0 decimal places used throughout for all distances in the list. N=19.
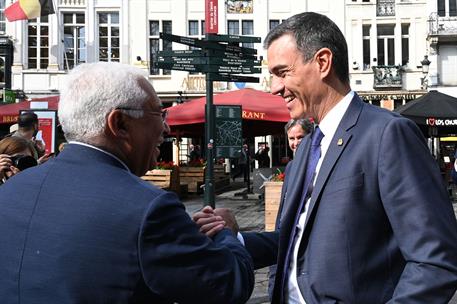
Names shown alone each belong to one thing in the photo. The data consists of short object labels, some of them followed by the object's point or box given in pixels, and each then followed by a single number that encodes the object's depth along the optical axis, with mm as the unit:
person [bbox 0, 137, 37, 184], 3795
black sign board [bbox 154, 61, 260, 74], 8352
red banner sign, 8930
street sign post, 8344
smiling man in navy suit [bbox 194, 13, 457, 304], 1547
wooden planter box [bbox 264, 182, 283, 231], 8789
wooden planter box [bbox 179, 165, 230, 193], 15977
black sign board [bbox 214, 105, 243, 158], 9742
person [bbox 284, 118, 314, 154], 4488
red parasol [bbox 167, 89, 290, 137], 11812
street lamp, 27703
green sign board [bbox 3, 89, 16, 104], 26516
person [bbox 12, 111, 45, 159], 5062
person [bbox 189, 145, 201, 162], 22709
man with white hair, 1403
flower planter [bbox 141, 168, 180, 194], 13930
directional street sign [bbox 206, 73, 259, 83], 8430
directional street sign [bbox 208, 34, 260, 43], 8422
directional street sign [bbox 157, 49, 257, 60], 8367
